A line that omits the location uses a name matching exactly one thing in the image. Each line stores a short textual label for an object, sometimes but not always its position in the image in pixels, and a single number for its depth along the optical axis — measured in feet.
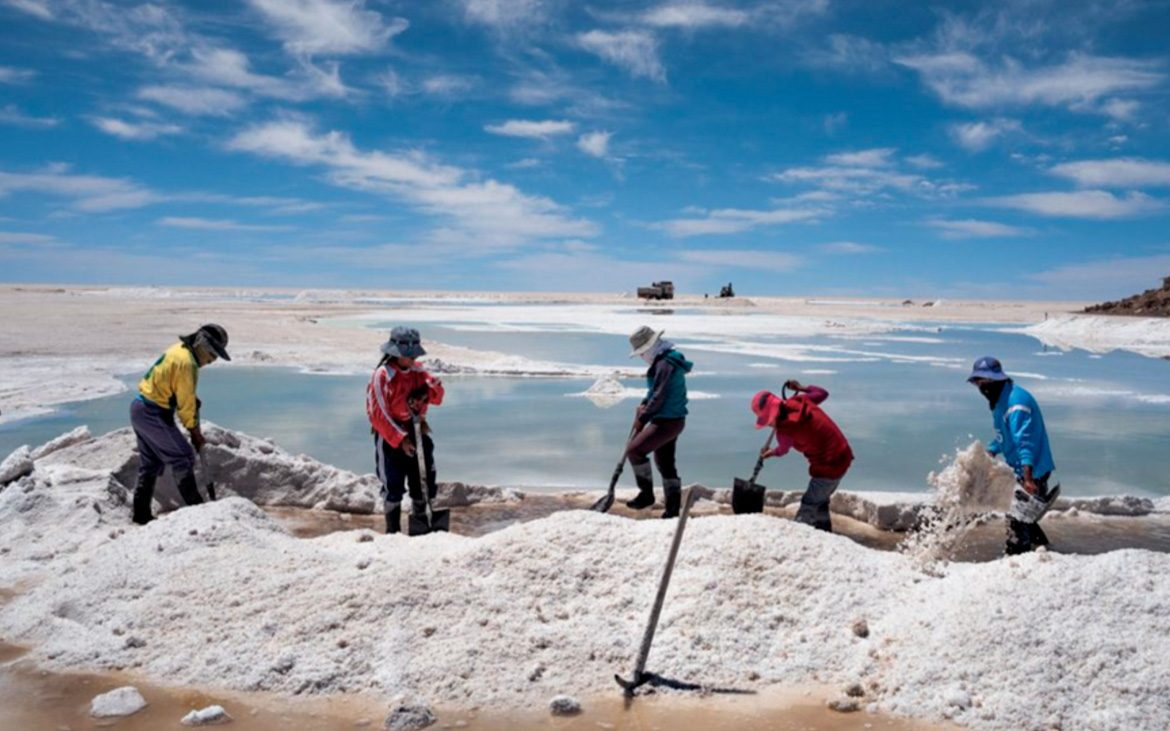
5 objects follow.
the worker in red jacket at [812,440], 16.38
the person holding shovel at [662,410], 19.53
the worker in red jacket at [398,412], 17.87
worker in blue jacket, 15.56
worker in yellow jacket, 18.30
